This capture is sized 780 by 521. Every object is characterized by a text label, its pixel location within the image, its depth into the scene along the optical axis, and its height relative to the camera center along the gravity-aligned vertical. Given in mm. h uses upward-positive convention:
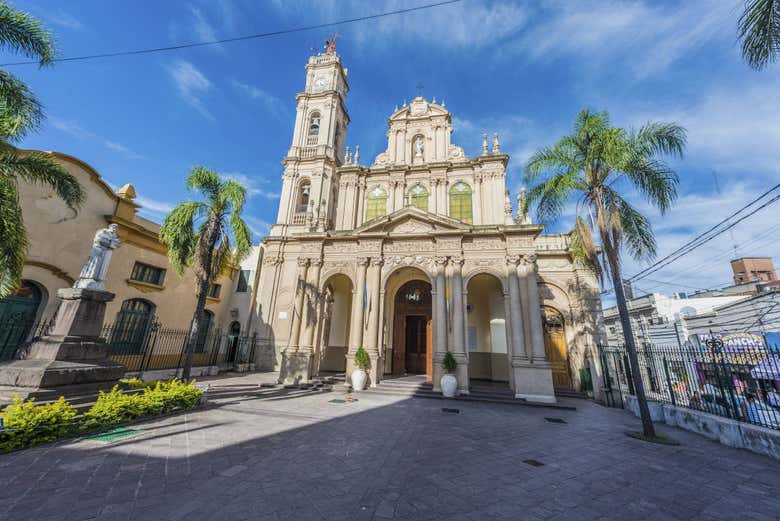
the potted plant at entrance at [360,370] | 12234 -1139
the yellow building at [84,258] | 10938 +3019
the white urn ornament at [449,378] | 11445 -1235
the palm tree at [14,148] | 6965 +4640
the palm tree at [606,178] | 8453 +5281
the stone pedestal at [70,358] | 6332 -678
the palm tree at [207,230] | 10594 +3837
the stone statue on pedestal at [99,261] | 8086 +1979
